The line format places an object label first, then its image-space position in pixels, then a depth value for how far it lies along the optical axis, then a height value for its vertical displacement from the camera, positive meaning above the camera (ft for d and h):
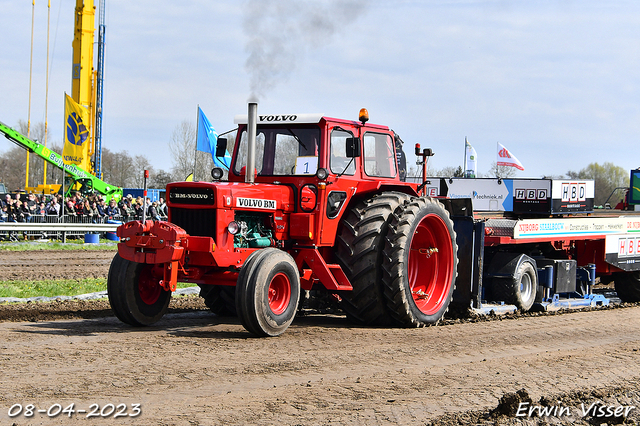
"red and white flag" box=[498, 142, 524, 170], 113.91 +8.02
